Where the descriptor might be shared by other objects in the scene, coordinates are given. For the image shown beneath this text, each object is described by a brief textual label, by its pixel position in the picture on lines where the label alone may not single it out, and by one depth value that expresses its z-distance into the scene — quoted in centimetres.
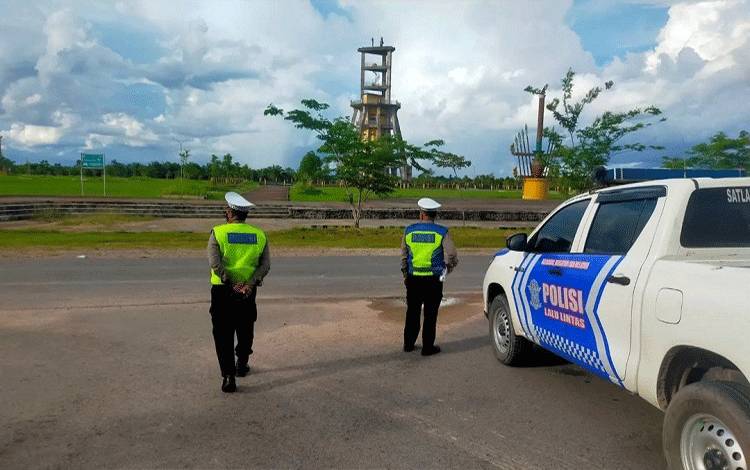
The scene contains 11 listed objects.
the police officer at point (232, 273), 531
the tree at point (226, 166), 8731
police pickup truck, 309
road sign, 4141
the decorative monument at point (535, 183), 4556
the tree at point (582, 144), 1961
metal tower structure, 12650
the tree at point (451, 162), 2976
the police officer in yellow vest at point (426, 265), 643
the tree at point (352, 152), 2427
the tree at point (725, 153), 2260
